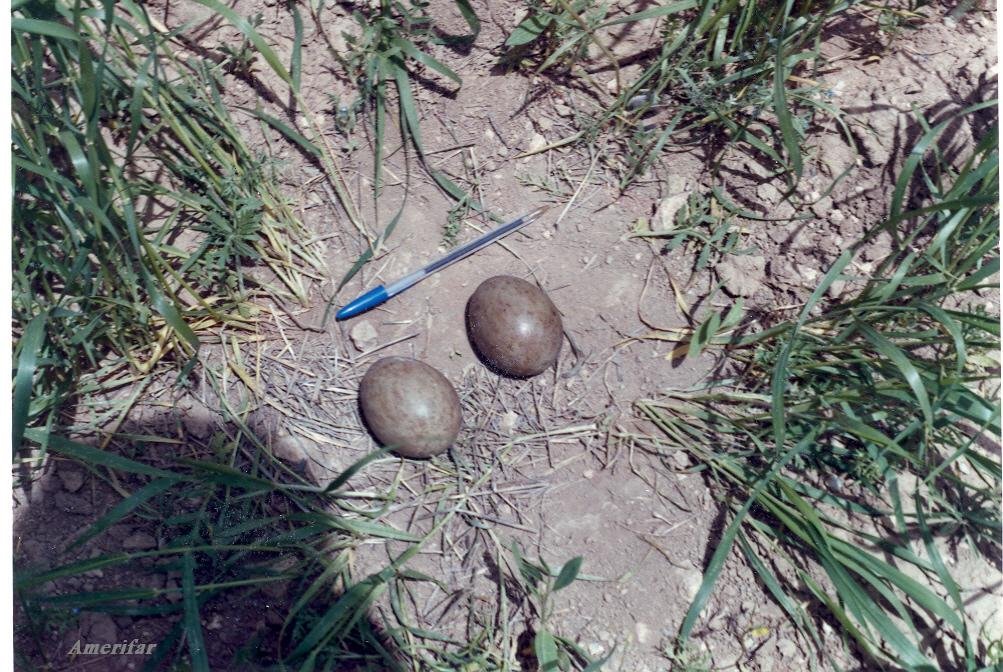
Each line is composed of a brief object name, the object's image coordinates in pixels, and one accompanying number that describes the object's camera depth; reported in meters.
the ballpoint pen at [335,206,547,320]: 0.60
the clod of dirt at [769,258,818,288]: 0.61
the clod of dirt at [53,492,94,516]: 0.57
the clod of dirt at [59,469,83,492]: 0.57
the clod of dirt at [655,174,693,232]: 0.62
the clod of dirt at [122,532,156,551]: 0.56
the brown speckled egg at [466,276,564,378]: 0.57
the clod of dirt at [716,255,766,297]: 0.61
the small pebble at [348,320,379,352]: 0.61
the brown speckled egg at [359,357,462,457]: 0.56
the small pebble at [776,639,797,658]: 0.57
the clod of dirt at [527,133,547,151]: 0.63
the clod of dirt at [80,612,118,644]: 0.55
